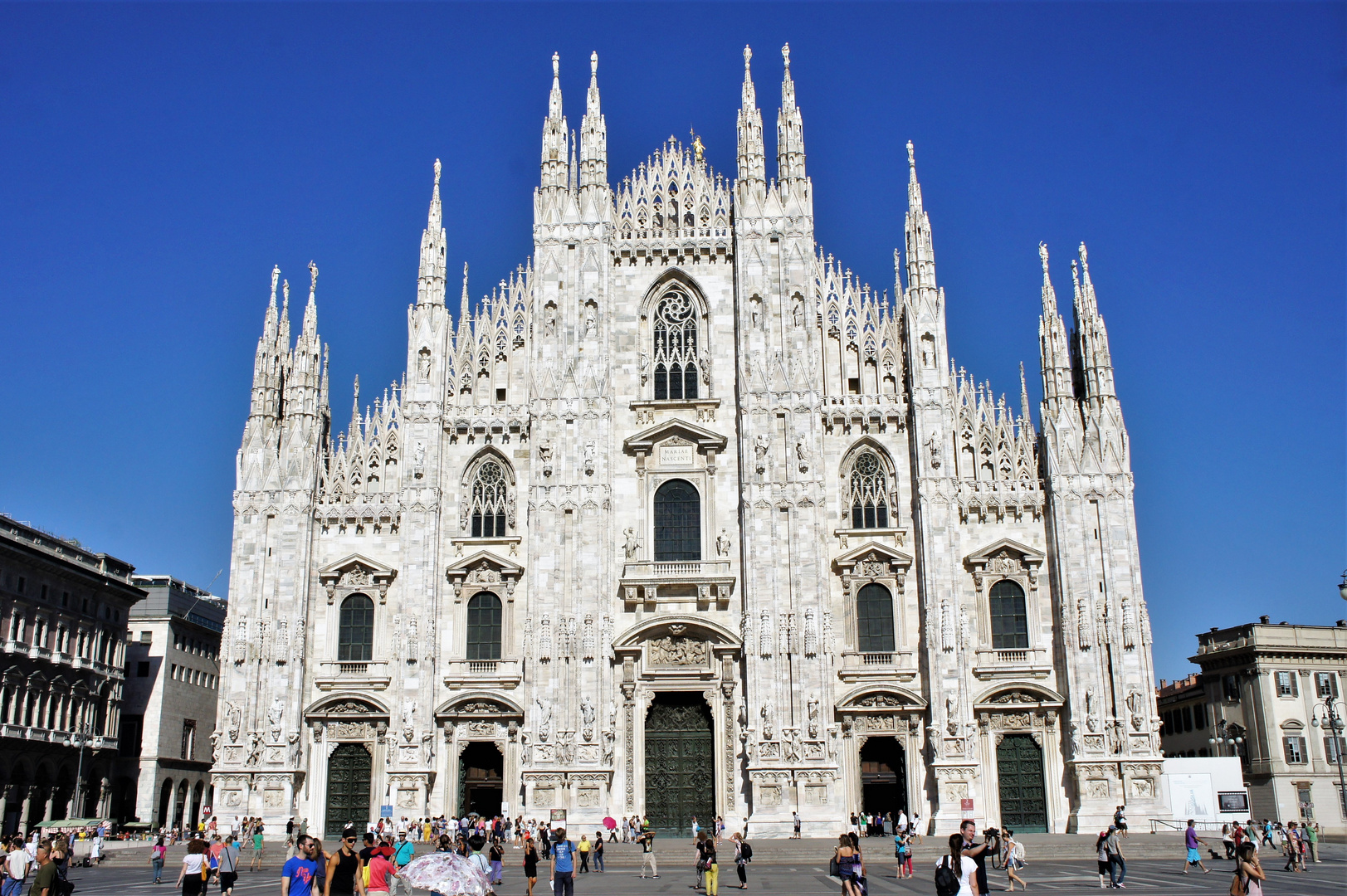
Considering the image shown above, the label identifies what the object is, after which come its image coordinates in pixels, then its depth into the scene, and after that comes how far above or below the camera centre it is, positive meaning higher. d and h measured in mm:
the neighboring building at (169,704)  62094 +4523
